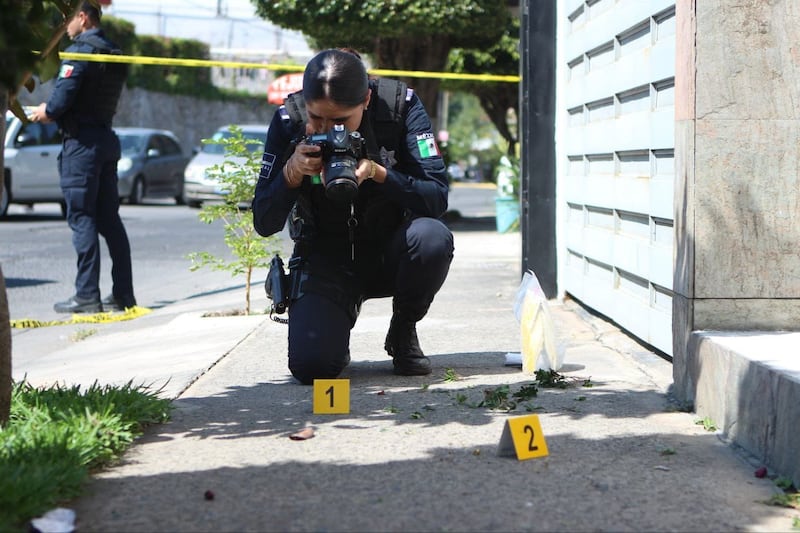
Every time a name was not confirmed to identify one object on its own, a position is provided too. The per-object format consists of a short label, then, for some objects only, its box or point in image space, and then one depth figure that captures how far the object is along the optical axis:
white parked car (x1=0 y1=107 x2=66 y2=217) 18.41
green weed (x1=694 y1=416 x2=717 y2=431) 3.88
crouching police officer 4.57
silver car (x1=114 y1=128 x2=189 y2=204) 22.19
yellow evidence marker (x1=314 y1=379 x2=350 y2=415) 4.13
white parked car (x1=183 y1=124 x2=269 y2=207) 21.09
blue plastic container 15.00
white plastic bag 4.80
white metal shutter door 5.01
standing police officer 7.73
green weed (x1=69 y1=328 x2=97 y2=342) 7.27
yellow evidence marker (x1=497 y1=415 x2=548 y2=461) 3.47
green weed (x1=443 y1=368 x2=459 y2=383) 4.74
